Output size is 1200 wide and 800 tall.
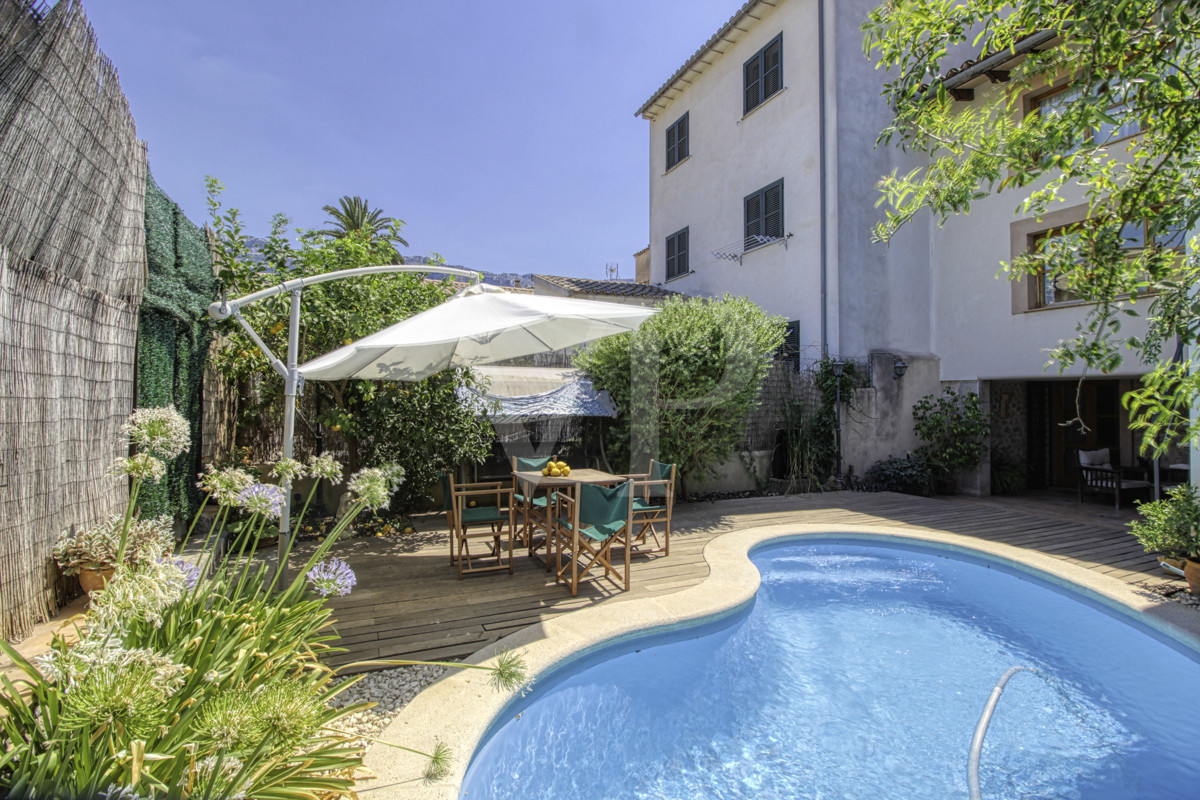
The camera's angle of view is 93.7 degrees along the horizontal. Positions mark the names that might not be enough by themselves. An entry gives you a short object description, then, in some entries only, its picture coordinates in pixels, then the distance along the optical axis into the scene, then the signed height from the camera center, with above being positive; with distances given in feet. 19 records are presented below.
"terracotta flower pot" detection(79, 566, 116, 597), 15.58 -4.57
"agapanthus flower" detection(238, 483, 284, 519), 9.32 -1.46
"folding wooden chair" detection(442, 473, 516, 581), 21.62 -4.26
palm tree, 96.27 +34.43
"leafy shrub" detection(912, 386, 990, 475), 40.75 -1.44
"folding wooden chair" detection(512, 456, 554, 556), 22.76 -4.19
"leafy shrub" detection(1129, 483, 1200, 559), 20.77 -4.39
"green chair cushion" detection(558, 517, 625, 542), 19.87 -4.34
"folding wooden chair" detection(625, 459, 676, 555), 24.64 -4.70
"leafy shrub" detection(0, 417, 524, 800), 5.09 -3.46
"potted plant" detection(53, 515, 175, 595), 15.44 -3.87
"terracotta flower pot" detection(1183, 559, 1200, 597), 19.70 -5.80
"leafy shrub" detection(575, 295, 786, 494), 34.09 +2.08
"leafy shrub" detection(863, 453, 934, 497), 40.73 -4.70
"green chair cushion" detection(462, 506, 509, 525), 22.25 -4.11
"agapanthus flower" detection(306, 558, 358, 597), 9.32 -2.84
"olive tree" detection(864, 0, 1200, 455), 6.83 +3.84
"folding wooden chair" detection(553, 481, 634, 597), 19.24 -3.91
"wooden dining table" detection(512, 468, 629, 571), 21.74 -2.90
